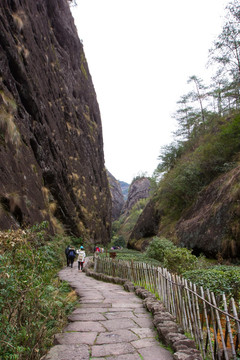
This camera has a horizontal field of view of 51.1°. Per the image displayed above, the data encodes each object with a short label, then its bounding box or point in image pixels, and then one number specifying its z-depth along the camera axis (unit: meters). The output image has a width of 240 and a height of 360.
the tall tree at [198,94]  34.49
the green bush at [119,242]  51.35
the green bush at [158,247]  16.23
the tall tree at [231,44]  15.89
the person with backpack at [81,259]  14.28
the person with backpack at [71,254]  15.12
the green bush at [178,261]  10.60
